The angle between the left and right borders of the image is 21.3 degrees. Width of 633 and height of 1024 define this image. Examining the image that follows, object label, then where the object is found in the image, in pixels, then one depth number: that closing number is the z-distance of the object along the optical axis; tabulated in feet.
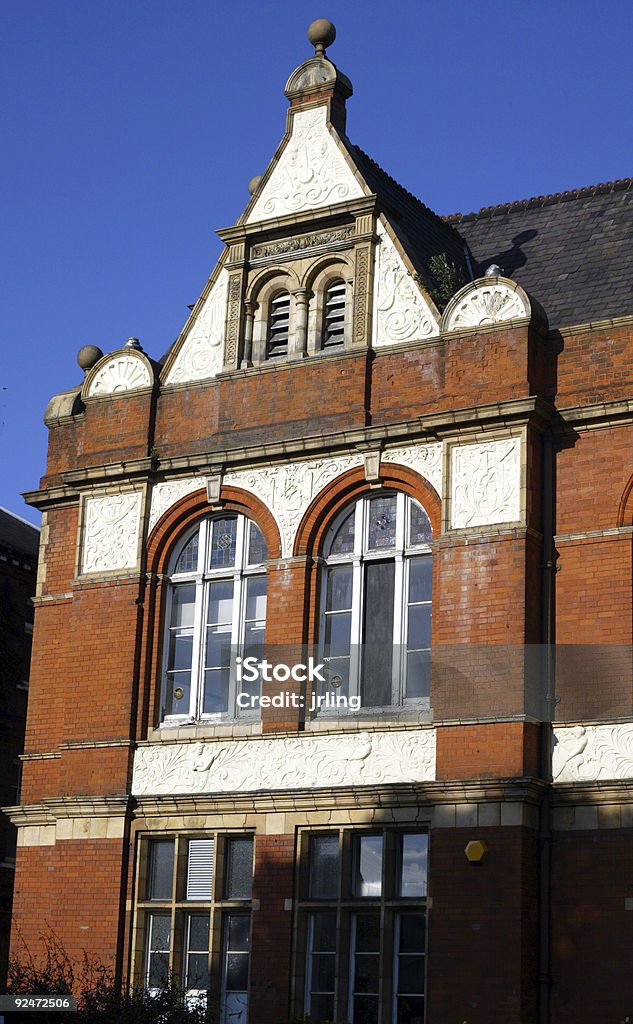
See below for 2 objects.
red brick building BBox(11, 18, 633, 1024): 63.05
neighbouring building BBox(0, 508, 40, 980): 101.45
